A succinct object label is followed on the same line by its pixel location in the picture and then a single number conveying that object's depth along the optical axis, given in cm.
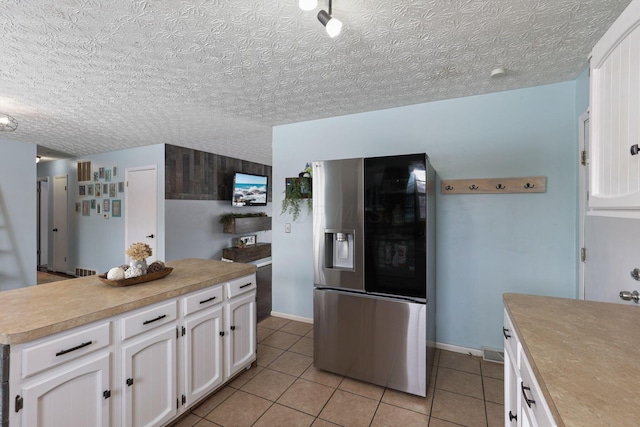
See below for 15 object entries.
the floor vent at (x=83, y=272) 532
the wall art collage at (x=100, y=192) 500
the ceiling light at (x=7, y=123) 262
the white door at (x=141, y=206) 458
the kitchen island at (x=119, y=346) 110
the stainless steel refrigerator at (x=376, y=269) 193
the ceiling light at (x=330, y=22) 126
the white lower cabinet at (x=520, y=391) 83
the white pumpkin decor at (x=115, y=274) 164
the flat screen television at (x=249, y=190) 566
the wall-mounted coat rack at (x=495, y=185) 232
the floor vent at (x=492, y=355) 243
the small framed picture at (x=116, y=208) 496
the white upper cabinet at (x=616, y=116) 85
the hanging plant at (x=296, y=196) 310
